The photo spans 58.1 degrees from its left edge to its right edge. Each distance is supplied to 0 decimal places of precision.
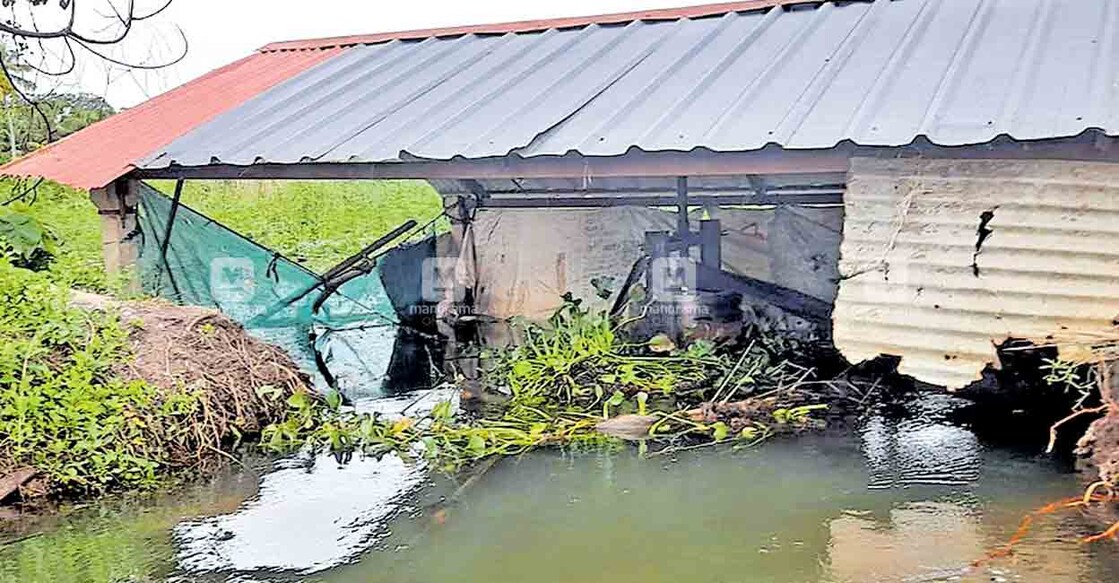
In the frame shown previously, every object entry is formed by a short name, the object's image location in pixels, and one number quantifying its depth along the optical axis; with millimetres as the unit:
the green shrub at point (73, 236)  6895
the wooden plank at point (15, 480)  4405
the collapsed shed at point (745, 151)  4617
